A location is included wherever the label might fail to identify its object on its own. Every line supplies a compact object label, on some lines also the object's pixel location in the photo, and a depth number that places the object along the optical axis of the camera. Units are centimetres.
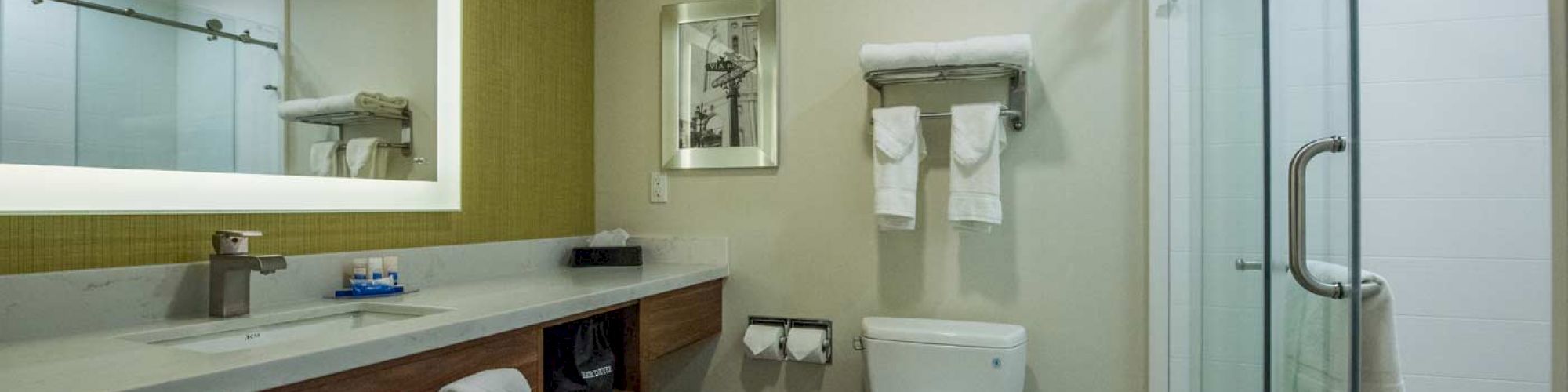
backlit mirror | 113
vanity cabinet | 110
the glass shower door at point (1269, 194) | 87
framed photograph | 227
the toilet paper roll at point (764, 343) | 213
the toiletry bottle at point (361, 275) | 155
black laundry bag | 163
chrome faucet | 128
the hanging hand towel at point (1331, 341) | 88
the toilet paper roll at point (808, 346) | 210
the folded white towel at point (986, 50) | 185
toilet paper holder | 218
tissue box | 223
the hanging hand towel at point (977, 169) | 188
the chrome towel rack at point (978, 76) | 192
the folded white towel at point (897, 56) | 190
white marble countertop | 85
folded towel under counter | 108
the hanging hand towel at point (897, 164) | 195
